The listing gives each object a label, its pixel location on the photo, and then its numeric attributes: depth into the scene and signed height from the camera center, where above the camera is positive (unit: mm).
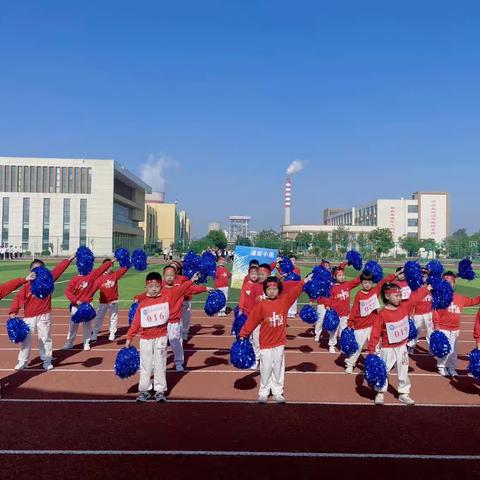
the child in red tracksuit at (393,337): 5996 -1109
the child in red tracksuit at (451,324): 7270 -1139
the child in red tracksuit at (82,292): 8828 -854
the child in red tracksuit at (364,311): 7305 -954
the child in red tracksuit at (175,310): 6558 -885
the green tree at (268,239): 93875 +2016
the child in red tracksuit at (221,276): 13172 -771
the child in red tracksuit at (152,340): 5926 -1155
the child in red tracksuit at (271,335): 5898 -1078
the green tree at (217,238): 90950 +1979
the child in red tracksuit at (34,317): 7285 -1103
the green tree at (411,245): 85562 +961
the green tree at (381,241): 77062 +1521
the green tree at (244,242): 112112 +1624
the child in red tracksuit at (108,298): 9625 -1069
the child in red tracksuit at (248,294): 7879 -765
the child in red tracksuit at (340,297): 8664 -876
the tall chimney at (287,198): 129375 +13975
